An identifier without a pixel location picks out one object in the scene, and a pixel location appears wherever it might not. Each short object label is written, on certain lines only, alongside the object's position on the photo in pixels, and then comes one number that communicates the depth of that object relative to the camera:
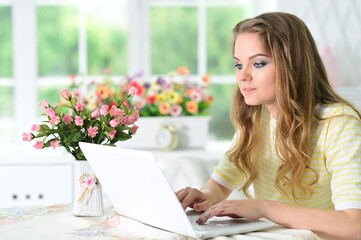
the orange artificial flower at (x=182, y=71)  3.49
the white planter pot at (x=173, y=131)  3.41
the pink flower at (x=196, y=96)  3.43
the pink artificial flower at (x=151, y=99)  3.40
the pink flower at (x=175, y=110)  3.40
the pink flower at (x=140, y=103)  3.40
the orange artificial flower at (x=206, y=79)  3.53
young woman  1.69
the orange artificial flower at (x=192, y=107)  3.41
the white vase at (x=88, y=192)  1.69
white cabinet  3.31
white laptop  1.32
